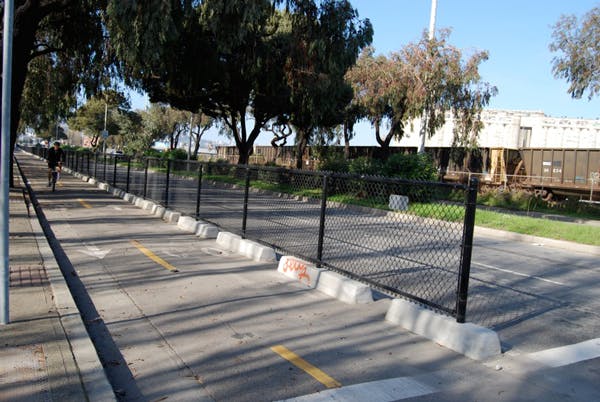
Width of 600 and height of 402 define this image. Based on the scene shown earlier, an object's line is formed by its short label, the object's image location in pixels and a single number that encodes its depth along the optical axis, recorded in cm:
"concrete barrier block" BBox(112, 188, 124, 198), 1864
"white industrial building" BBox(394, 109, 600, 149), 4219
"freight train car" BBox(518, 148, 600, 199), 2477
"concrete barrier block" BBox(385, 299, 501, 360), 498
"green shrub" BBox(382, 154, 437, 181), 2075
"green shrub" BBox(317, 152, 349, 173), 2540
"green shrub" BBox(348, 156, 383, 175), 2255
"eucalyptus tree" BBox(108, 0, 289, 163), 1374
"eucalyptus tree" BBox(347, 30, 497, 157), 2572
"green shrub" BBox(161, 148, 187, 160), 4974
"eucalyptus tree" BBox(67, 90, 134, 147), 6750
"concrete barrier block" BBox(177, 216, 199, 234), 1165
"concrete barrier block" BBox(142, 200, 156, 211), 1504
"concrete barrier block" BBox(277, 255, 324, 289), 727
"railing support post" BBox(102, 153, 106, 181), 2226
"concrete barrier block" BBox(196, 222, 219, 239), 1098
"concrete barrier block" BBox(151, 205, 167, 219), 1389
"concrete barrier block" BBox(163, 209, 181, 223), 1303
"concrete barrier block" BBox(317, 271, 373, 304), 655
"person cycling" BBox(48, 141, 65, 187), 1847
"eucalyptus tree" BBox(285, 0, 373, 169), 1816
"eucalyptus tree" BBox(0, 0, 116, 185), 1434
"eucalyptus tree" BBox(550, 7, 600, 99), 1995
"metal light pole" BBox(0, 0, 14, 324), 476
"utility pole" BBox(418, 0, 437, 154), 2378
